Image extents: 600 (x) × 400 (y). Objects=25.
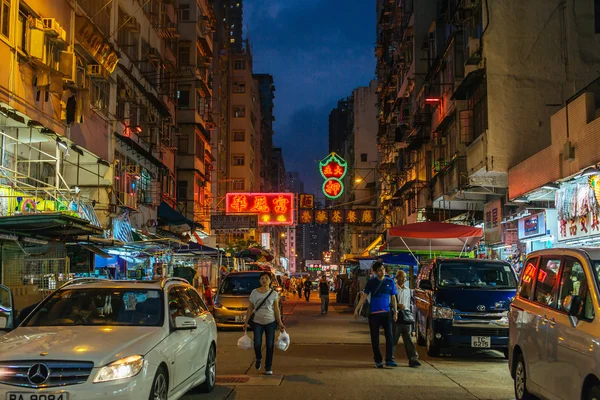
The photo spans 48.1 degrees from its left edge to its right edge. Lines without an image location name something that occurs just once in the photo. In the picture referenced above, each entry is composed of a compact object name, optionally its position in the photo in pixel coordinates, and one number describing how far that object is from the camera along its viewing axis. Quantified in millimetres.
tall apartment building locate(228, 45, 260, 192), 79438
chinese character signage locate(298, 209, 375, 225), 47406
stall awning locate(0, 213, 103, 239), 12805
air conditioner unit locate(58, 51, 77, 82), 18109
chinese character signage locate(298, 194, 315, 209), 47812
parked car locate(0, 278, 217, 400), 6527
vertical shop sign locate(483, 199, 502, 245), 23617
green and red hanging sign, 42562
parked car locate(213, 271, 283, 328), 20406
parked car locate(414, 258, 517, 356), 13422
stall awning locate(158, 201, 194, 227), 33250
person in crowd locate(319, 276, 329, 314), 30906
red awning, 20328
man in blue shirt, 12367
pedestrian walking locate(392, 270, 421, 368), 12531
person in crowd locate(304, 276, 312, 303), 50594
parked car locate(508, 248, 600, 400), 6359
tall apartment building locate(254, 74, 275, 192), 107812
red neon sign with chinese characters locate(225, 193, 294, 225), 44656
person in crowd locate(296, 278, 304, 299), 59862
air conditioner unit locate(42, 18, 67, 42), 17031
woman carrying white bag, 11367
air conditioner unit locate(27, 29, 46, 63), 16562
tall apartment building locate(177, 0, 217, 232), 43688
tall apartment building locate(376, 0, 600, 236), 22484
